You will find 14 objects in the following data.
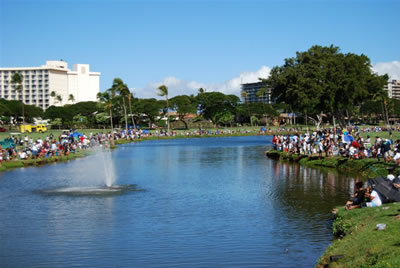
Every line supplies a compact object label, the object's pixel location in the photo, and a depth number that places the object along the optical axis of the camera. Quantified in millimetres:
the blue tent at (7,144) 52062
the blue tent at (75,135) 69750
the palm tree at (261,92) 98981
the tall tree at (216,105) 149375
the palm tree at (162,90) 125938
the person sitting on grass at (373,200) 17281
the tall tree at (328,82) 66062
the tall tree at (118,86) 110938
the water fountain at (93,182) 28506
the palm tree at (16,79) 126250
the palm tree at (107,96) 104750
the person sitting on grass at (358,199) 18491
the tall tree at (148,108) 144875
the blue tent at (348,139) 38247
